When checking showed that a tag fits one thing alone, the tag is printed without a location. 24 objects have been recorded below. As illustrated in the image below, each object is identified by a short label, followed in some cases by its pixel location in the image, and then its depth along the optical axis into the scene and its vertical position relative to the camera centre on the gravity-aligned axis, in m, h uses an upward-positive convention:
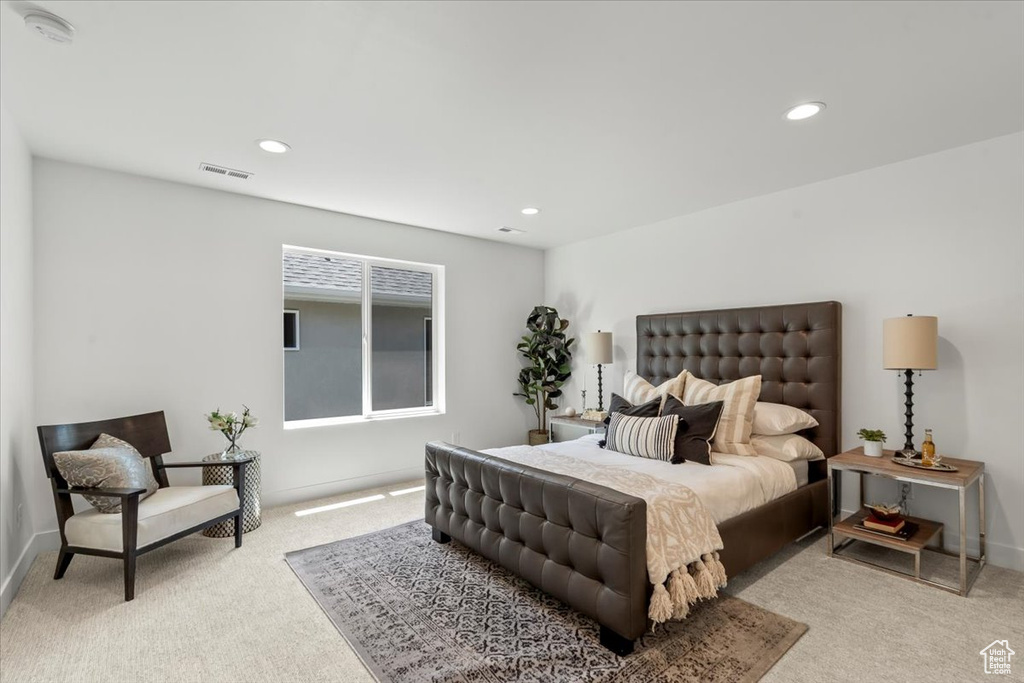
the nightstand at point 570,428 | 4.45 -0.88
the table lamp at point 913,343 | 2.79 -0.01
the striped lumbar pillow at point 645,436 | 3.12 -0.64
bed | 2.06 -0.83
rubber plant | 5.50 -0.18
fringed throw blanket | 2.08 -0.94
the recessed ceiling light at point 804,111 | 2.44 +1.19
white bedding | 2.56 -0.78
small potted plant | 2.98 -0.63
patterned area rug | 1.96 -1.34
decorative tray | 2.64 -0.70
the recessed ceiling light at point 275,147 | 2.87 +1.18
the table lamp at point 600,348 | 4.75 -0.07
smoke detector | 1.75 +1.18
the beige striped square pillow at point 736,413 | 3.27 -0.50
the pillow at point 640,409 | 3.48 -0.51
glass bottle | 2.71 -0.64
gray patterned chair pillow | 2.62 -0.71
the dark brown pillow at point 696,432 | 3.05 -0.59
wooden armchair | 2.54 -0.97
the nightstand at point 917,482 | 2.50 -0.86
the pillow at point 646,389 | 3.83 -0.40
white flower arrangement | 3.42 -0.60
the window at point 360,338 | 4.35 +0.03
